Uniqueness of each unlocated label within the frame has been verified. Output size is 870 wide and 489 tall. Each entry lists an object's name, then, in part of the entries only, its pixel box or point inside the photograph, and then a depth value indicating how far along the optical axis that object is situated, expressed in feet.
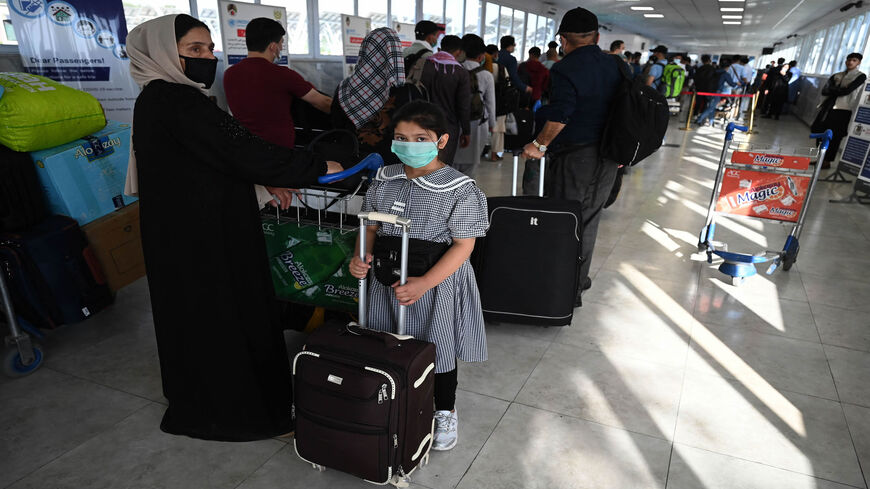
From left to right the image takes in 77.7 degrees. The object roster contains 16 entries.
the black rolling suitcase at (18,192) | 7.52
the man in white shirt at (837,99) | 23.30
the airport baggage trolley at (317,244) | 6.86
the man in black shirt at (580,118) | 8.69
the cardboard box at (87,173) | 8.07
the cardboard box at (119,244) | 8.46
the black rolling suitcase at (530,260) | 8.30
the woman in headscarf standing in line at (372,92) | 9.85
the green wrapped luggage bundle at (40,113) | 7.46
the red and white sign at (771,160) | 11.21
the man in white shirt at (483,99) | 15.64
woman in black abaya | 5.12
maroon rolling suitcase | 4.99
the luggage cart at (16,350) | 7.48
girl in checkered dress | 5.33
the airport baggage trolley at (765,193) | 11.25
